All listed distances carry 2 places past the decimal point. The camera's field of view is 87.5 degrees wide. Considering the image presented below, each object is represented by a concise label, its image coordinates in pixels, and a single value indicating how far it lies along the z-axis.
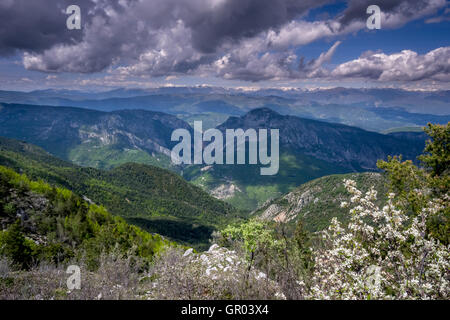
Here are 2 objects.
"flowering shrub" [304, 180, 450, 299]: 8.36
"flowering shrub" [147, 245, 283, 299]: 10.59
